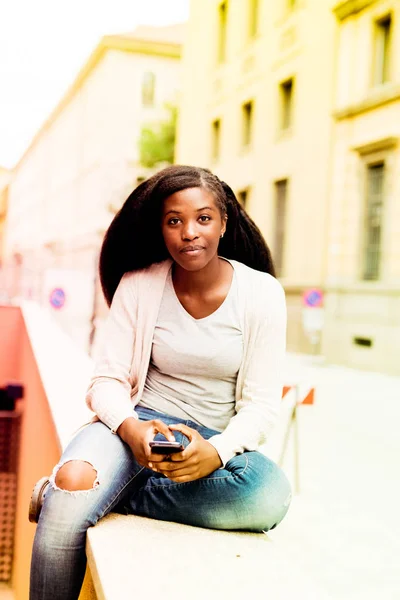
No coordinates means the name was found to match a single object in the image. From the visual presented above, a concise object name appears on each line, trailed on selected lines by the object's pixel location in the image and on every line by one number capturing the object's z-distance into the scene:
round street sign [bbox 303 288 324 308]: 12.74
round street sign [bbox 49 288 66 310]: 12.20
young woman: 1.46
